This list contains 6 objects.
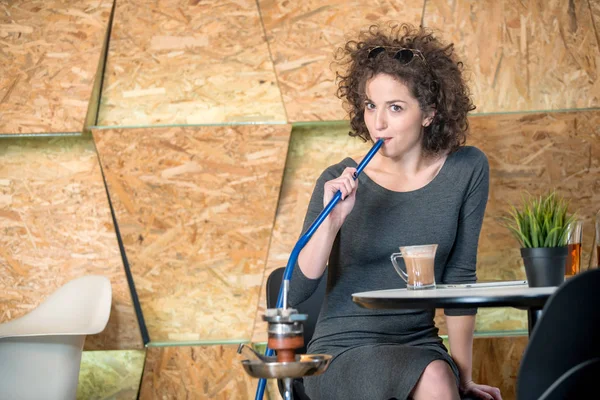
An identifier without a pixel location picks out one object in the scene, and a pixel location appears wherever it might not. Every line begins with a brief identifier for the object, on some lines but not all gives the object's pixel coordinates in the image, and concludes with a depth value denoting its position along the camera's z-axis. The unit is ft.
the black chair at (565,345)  8.39
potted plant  10.01
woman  11.11
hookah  8.74
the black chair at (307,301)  12.55
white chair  13.69
